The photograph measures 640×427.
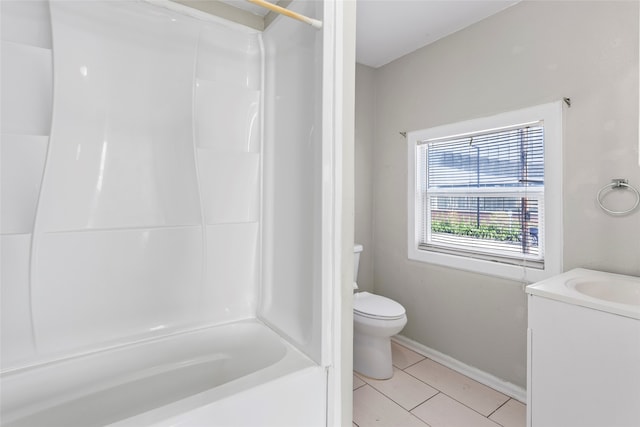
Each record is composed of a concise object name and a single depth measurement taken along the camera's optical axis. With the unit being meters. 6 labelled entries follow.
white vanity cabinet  1.14
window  1.86
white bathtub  0.99
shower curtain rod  1.02
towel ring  1.54
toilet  2.09
